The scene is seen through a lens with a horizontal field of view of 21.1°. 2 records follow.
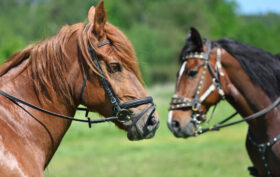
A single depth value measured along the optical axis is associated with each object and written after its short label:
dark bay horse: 9.18
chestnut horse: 6.10
